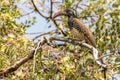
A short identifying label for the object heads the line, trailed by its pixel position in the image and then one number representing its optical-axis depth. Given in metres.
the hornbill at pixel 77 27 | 12.52
